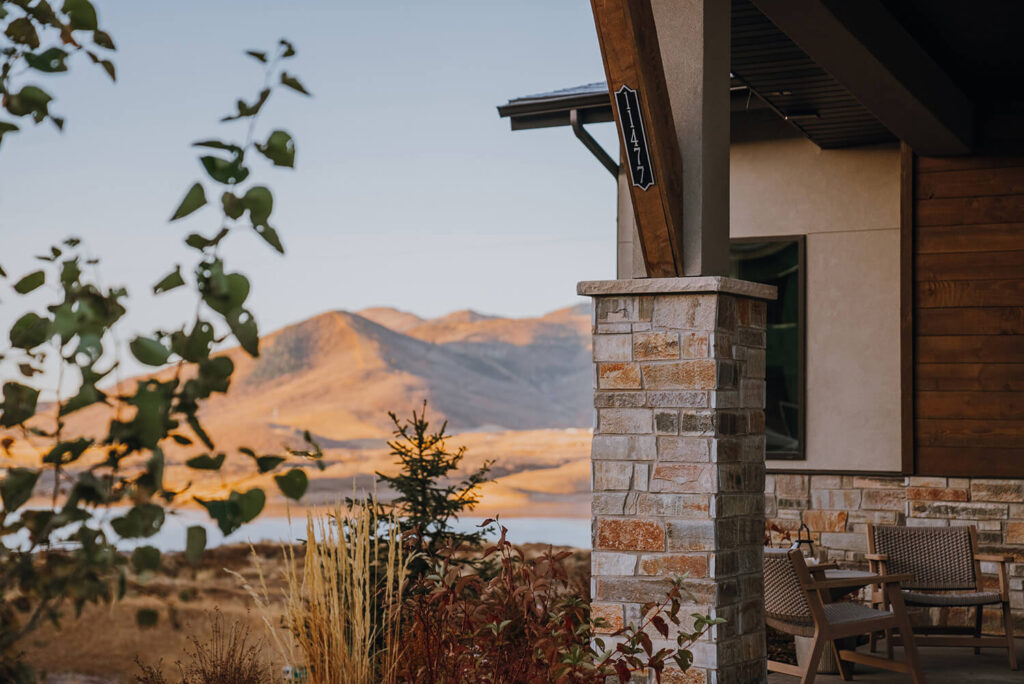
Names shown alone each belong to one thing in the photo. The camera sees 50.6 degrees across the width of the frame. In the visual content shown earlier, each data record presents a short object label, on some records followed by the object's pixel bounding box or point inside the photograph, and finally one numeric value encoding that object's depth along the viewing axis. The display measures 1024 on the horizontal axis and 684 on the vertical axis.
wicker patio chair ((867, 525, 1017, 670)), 6.10
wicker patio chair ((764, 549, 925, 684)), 4.64
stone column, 3.69
